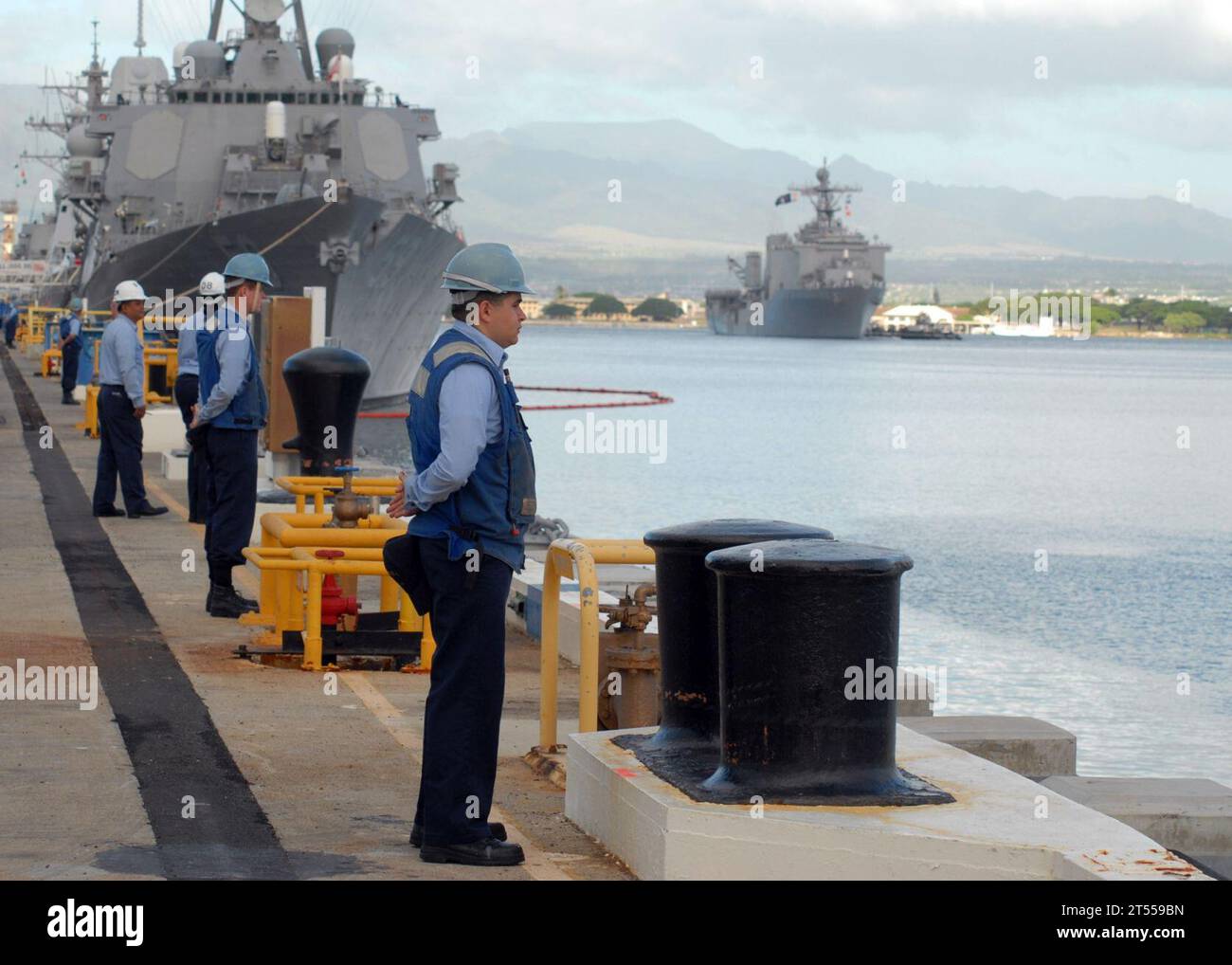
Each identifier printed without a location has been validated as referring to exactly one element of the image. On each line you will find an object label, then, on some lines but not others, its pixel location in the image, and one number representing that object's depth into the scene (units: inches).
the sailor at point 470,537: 231.8
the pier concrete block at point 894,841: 202.1
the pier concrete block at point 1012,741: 343.3
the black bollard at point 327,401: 551.5
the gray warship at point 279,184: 1914.4
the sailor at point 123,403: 572.6
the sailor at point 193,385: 495.8
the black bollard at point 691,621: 256.8
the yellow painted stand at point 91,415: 999.0
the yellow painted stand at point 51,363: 1807.3
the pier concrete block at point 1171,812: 299.9
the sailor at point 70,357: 1371.8
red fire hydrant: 394.6
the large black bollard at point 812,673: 218.1
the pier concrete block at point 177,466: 788.0
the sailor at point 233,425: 426.3
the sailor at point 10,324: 2893.7
